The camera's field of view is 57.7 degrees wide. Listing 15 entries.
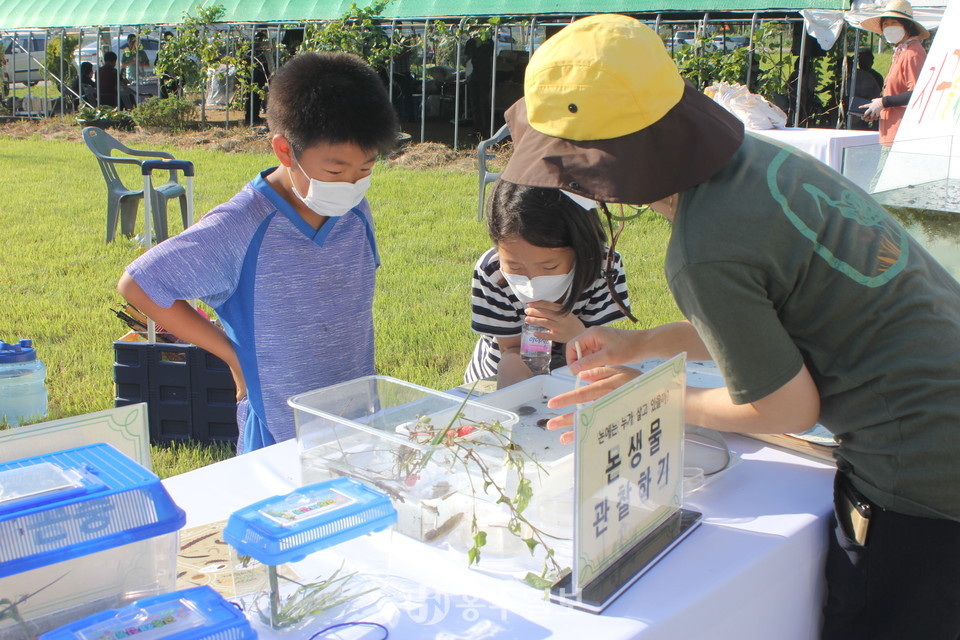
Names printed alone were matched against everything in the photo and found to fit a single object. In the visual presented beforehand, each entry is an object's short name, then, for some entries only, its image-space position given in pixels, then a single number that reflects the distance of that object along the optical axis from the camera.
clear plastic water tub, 1.26
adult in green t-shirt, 1.09
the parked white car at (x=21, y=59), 16.61
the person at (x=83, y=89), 15.35
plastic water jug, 3.46
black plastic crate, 3.26
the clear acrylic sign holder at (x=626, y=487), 1.11
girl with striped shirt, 2.00
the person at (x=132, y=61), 15.18
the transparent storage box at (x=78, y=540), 0.92
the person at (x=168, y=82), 14.01
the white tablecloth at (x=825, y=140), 5.38
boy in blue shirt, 1.79
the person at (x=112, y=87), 14.89
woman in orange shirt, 6.45
